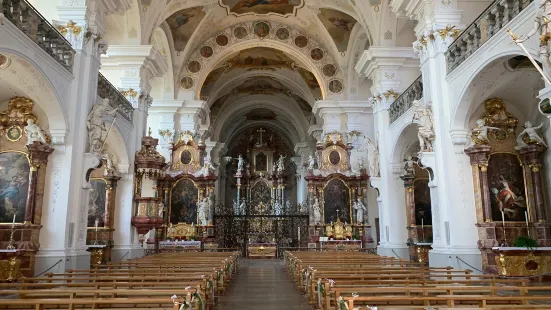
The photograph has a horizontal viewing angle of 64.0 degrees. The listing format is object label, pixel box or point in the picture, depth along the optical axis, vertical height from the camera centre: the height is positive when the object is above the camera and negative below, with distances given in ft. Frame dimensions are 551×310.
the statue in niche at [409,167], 44.04 +6.54
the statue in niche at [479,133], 30.12 +6.62
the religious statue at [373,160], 50.26 +8.27
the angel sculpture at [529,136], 29.73 +6.44
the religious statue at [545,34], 17.83 +7.86
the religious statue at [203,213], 62.90 +2.99
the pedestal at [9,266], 25.81 -1.73
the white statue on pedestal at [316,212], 61.52 +2.89
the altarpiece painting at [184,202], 63.41 +4.64
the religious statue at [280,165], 93.35 +14.27
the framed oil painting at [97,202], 42.50 +3.14
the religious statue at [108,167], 41.85 +6.39
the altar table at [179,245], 57.62 -1.35
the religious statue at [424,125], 32.86 +7.88
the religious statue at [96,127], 32.12 +7.83
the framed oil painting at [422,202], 43.55 +2.95
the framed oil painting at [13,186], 28.96 +3.27
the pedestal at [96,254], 38.88 -1.65
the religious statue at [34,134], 28.71 +6.53
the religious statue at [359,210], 59.98 +3.04
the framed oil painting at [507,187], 30.27 +3.04
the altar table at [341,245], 58.13 -1.59
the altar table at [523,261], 27.04 -1.83
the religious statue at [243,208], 73.51 +4.28
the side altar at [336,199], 59.50 +4.76
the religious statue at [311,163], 65.59 +10.38
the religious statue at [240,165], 88.85 +13.73
